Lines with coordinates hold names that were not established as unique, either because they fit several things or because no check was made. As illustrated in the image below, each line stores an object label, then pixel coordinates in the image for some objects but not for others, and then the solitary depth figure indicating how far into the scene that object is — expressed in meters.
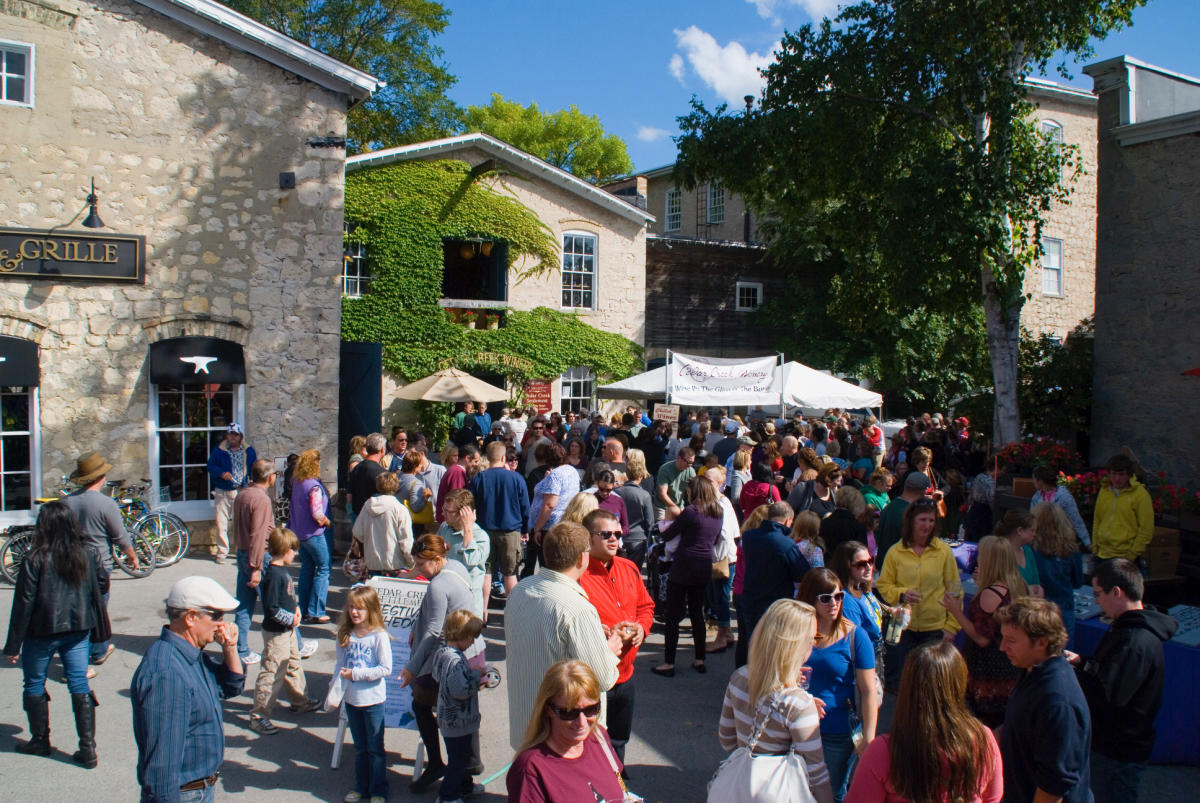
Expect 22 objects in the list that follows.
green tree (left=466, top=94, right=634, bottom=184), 40.38
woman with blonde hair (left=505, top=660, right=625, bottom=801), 3.13
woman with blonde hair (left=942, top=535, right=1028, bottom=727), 4.75
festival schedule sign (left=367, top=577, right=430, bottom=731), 6.18
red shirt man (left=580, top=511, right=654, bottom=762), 4.96
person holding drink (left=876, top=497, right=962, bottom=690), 5.82
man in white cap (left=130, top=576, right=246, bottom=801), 3.69
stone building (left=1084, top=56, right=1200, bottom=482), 11.78
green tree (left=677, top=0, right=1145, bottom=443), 12.95
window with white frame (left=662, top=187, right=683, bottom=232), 32.78
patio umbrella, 17.11
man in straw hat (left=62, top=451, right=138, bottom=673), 7.08
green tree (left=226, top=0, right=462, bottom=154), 29.67
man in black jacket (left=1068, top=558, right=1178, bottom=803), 4.27
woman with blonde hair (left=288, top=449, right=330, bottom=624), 8.41
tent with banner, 15.52
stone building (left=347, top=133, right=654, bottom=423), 20.06
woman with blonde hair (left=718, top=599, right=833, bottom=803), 3.76
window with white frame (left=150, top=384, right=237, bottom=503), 11.83
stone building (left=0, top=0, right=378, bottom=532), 10.91
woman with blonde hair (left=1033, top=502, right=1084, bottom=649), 6.08
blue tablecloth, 5.72
